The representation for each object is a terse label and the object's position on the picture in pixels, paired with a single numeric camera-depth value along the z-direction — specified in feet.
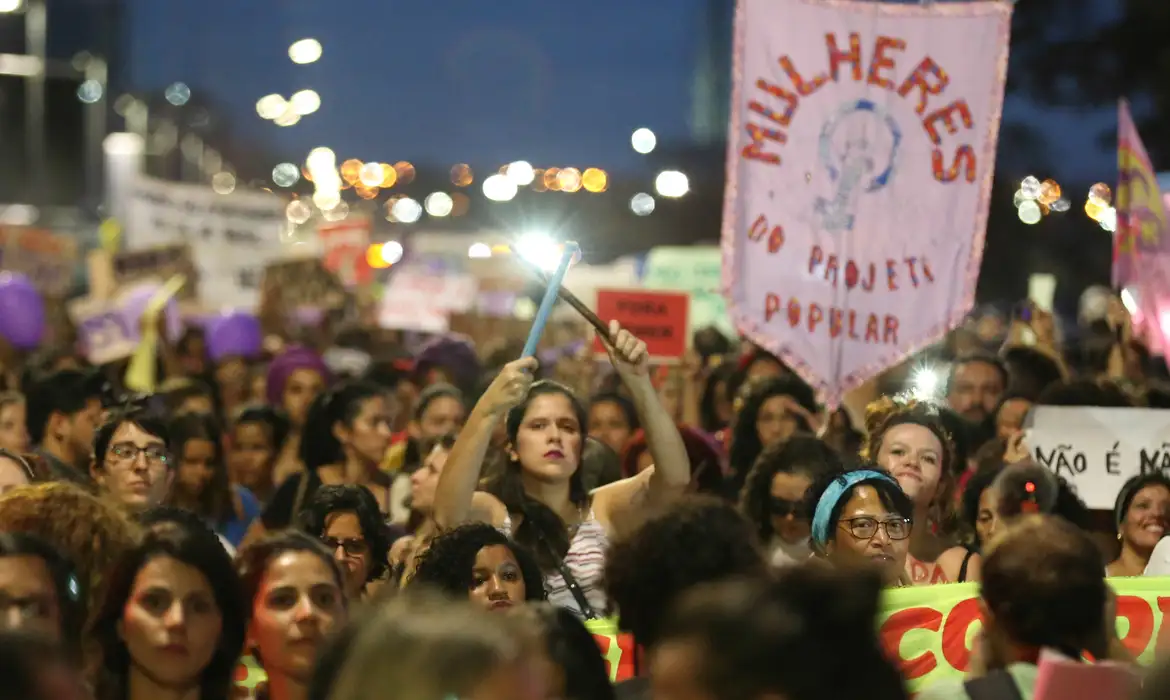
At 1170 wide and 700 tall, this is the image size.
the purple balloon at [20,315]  60.85
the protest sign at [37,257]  79.51
